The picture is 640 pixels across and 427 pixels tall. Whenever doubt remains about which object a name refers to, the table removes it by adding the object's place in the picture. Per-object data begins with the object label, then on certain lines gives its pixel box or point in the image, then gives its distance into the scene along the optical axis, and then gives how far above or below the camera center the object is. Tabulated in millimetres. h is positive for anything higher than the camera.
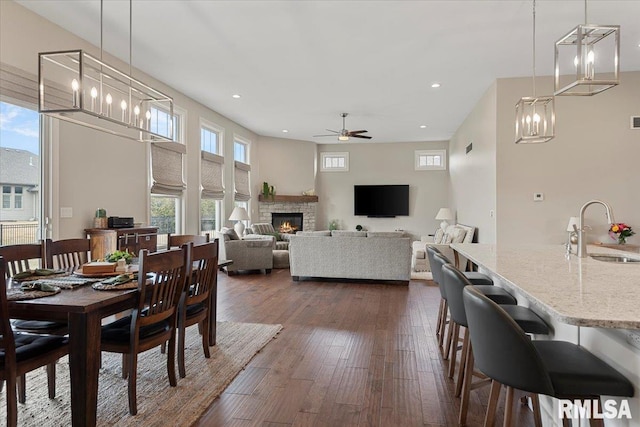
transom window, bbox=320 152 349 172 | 11547 +1489
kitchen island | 1193 -311
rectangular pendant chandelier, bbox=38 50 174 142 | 2507 +1315
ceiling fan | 7852 +1592
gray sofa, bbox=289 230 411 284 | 5953 -698
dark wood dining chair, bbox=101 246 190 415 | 2148 -619
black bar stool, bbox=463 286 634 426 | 1252 -551
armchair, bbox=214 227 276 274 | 6891 -737
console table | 4512 -337
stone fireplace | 10656 +1
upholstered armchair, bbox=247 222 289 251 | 9023 -487
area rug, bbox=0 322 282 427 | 2176 -1173
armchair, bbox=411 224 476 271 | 6844 -605
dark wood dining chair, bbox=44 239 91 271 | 2842 -337
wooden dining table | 1881 -604
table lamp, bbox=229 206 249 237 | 8164 -131
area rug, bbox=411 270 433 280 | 6577 -1141
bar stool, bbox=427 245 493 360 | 2781 -541
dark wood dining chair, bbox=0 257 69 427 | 1733 -712
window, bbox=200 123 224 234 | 7551 +670
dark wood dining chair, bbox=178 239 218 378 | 2627 -612
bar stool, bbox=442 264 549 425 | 2023 -570
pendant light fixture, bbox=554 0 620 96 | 2105 +910
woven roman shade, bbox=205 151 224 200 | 7492 +727
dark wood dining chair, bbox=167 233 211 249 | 3547 -272
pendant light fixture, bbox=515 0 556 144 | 3092 +746
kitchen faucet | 2527 -200
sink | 2436 -305
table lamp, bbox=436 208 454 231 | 9227 -100
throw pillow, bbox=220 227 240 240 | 6959 -409
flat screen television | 11156 +329
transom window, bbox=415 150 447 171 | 11117 +1527
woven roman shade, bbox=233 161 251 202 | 9195 +745
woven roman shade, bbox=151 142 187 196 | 5973 +699
